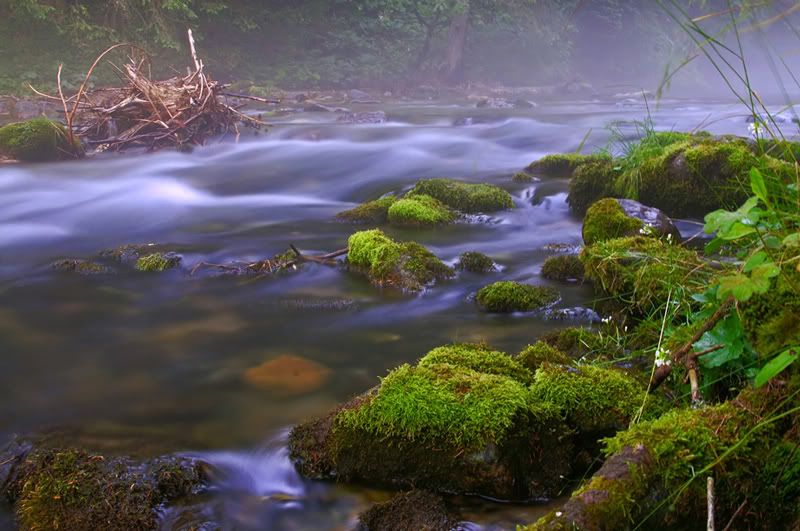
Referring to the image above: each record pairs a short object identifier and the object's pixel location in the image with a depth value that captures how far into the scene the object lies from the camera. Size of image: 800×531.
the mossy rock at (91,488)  2.76
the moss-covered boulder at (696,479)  1.82
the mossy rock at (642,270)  3.61
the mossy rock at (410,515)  2.67
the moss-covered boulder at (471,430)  2.85
